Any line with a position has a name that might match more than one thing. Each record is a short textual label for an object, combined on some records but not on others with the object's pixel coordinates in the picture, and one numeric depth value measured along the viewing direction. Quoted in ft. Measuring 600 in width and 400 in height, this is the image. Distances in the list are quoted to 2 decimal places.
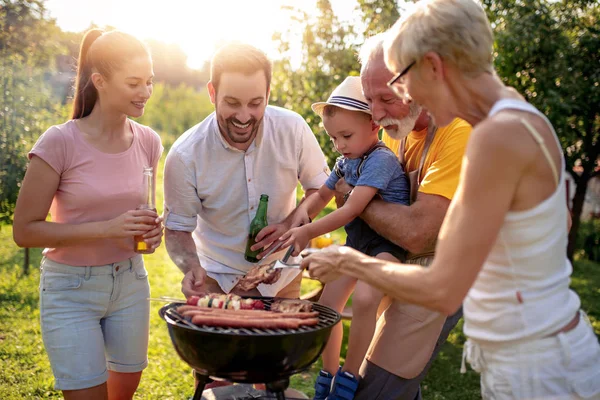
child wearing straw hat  11.12
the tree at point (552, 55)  26.18
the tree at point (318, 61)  29.25
